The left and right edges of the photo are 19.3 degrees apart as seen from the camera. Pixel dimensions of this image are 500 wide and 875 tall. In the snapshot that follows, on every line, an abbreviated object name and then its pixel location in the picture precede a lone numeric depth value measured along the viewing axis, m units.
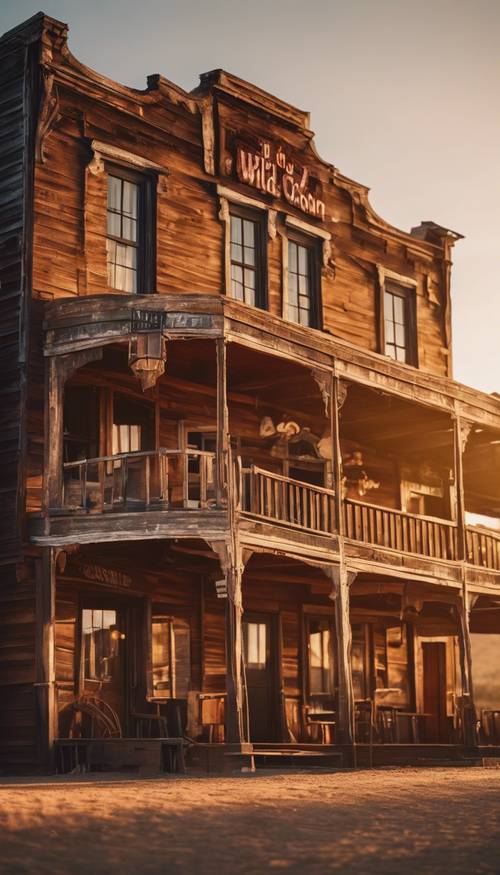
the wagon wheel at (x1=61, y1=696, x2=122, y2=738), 22.30
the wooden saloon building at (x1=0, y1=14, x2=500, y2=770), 21.66
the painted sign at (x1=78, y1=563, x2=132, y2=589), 23.02
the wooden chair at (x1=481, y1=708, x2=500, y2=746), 29.83
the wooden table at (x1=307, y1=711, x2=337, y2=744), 27.11
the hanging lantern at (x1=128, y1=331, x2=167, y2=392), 21.34
